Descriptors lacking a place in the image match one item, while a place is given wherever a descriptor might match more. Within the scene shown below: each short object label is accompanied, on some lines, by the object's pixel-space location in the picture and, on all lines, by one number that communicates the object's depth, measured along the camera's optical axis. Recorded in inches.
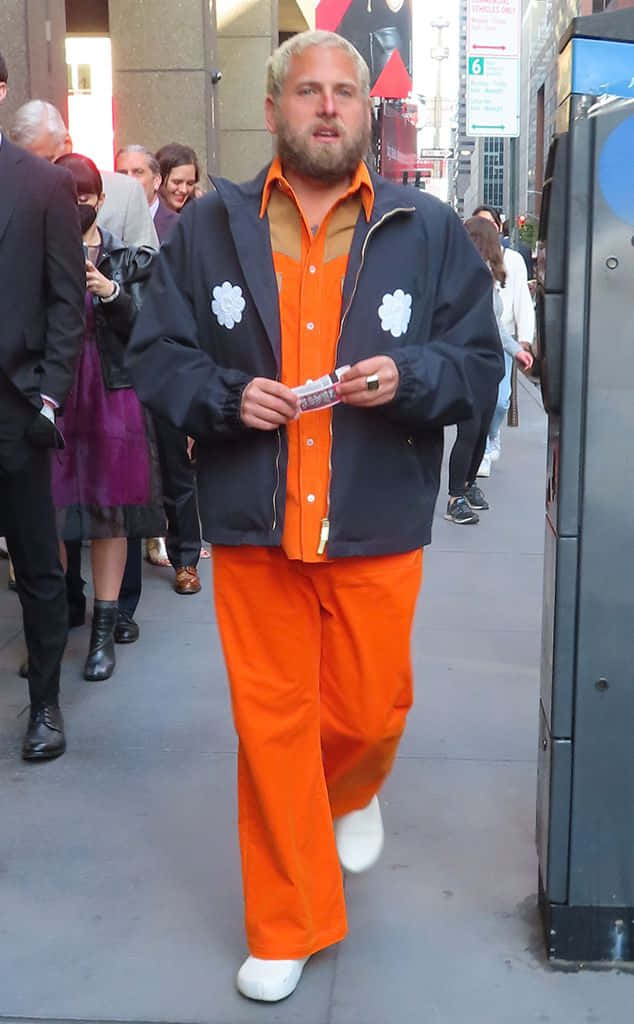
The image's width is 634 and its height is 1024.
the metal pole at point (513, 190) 781.6
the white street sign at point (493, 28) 847.1
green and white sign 829.2
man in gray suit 246.1
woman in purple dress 211.6
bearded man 118.7
